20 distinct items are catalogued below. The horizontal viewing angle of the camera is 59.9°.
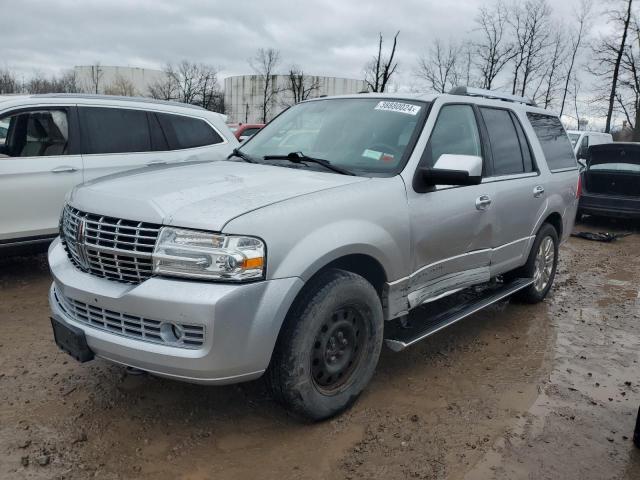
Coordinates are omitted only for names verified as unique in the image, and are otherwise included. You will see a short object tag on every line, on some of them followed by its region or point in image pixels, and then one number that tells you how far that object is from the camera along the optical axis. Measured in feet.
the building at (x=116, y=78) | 213.46
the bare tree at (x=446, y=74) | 109.91
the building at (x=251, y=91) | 223.30
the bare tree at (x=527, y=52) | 100.22
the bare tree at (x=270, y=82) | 158.81
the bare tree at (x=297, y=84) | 151.88
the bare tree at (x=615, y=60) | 87.15
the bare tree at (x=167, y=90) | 177.27
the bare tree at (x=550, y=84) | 103.76
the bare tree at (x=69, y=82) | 198.49
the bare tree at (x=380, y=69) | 83.90
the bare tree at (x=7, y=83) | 173.58
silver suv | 8.49
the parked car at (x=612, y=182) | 34.53
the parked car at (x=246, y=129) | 50.77
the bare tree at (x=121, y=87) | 200.13
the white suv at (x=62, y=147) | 17.13
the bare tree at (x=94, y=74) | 209.28
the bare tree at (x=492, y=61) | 100.89
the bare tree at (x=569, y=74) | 102.12
